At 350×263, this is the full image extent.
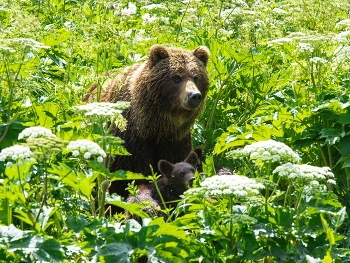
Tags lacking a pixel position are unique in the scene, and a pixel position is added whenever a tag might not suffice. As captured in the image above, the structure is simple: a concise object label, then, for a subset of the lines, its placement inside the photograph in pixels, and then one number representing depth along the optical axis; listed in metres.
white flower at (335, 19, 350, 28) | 13.28
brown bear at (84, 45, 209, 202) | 12.75
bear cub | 11.25
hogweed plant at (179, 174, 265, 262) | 6.78
